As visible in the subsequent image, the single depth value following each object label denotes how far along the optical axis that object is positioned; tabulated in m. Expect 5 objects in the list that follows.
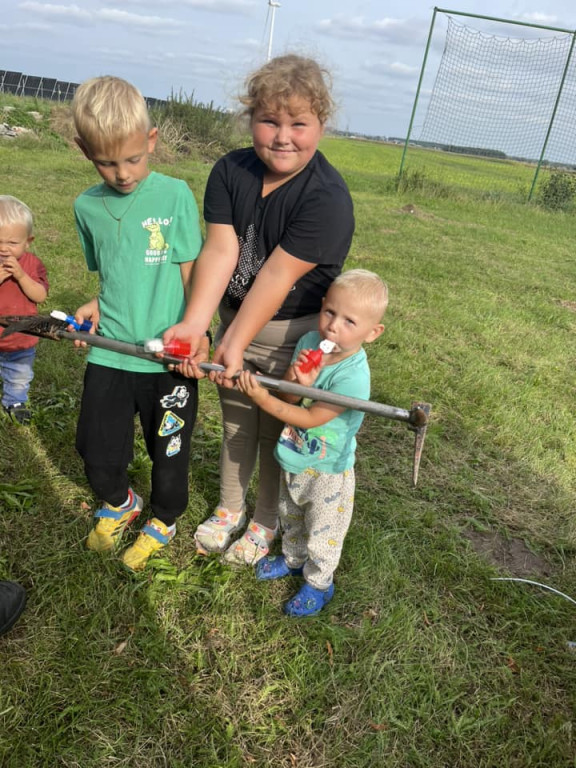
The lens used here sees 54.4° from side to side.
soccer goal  14.14
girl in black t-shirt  1.80
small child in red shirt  3.05
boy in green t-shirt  1.86
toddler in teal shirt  1.92
